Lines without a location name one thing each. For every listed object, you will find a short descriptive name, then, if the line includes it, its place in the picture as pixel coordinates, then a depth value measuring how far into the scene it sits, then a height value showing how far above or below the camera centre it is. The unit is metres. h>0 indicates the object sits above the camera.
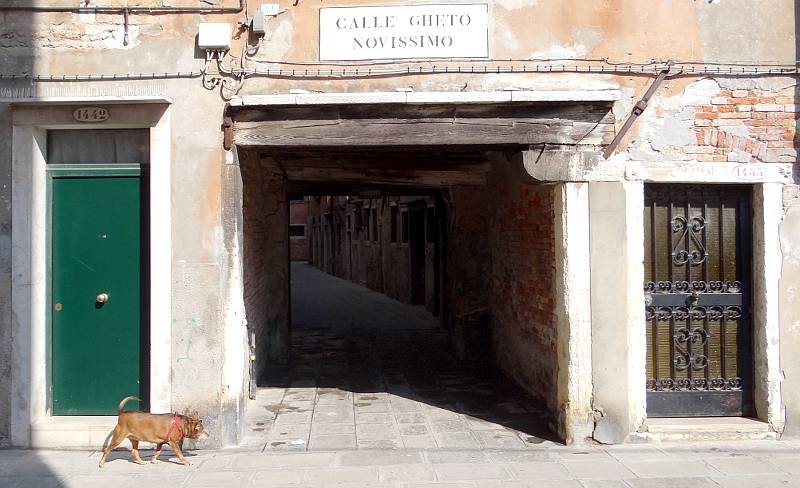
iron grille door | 5.55 -0.41
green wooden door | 5.50 -0.39
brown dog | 4.79 -1.24
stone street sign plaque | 5.36 +1.69
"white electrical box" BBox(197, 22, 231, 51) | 5.24 +1.65
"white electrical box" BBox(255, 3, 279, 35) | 5.27 +1.81
